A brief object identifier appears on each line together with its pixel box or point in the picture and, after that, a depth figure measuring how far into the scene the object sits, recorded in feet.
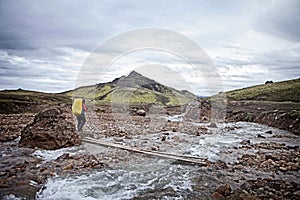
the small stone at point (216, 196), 25.72
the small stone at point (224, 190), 26.43
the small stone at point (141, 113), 129.72
